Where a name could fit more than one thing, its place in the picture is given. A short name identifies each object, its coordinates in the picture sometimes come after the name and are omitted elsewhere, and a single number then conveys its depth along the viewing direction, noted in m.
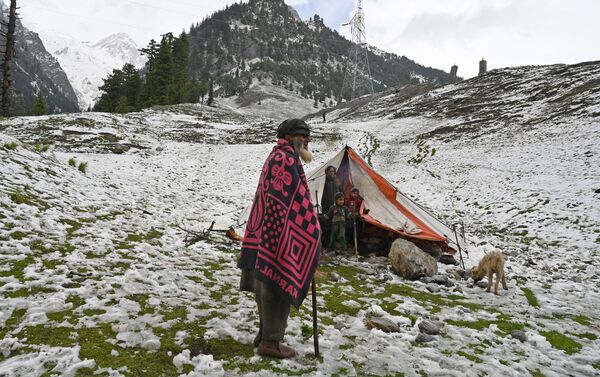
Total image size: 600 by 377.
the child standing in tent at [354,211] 9.51
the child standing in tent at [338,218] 9.13
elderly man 3.52
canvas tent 9.37
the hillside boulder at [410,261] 7.54
